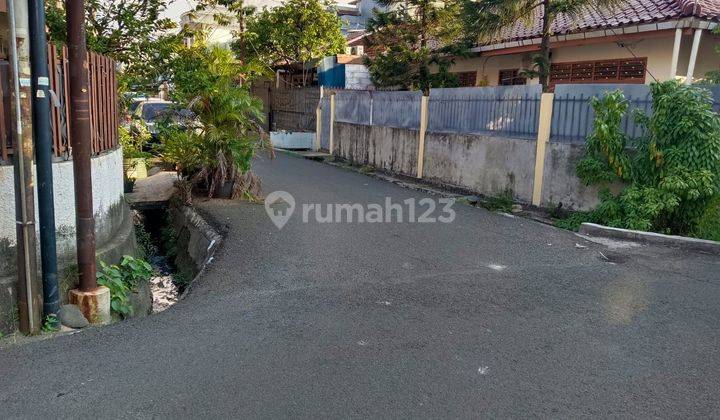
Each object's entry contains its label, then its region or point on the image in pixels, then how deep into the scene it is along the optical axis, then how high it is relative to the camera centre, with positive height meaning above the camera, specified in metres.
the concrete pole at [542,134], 10.03 -0.25
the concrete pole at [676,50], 11.52 +1.41
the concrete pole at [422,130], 13.41 -0.34
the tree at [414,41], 17.00 +2.08
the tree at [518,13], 11.50 +2.02
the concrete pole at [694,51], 11.41 +1.38
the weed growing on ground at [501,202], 10.57 -1.49
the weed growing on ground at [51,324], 4.76 -1.74
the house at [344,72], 21.42 +1.39
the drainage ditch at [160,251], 7.33 -2.25
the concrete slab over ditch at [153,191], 10.81 -1.67
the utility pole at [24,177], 4.48 -0.59
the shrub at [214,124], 10.05 -0.30
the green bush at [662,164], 7.83 -0.56
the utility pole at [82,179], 4.95 -0.64
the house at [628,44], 11.56 +1.73
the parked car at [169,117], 10.68 -0.24
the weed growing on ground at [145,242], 9.38 -2.17
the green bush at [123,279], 5.46 -1.67
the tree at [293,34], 24.58 +3.11
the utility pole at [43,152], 4.49 -0.39
